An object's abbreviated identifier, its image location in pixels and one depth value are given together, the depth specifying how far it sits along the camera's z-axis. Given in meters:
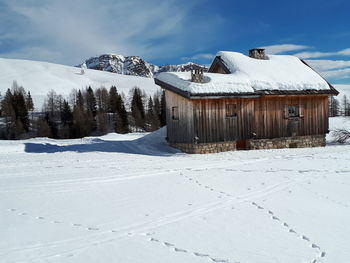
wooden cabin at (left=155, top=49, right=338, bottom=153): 15.29
